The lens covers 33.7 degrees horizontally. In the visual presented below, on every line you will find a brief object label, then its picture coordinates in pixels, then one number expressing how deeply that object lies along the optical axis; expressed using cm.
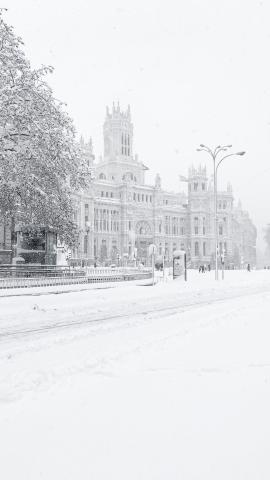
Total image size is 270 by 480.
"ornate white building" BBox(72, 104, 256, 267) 11962
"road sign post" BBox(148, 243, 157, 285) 3220
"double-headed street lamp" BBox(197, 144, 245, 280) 3569
